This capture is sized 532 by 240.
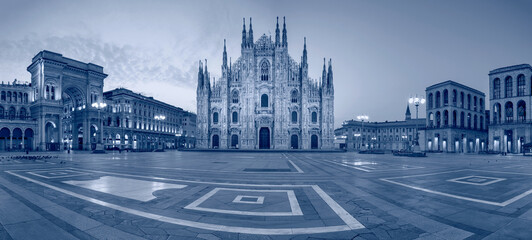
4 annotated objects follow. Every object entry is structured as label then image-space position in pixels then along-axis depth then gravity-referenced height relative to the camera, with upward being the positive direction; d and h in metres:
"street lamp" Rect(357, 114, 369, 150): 48.69 +1.48
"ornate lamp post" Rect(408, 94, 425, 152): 27.64 +2.61
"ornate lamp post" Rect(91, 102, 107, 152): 39.78 -3.41
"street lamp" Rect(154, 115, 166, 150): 79.00 -5.31
